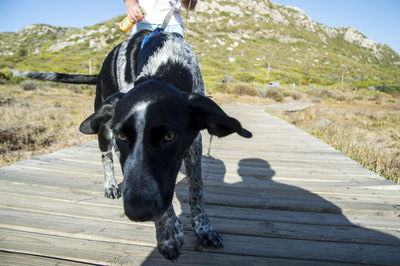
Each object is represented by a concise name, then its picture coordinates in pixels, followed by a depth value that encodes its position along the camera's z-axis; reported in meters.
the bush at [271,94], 18.16
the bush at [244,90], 18.92
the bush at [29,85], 15.47
